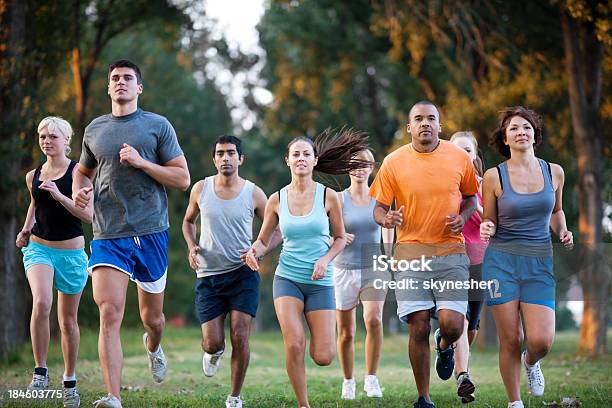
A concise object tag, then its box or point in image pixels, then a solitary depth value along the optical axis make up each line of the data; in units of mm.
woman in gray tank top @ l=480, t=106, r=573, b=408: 15781
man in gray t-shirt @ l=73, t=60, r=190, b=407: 15383
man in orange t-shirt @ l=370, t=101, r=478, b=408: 16062
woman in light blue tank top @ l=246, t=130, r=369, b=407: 16172
